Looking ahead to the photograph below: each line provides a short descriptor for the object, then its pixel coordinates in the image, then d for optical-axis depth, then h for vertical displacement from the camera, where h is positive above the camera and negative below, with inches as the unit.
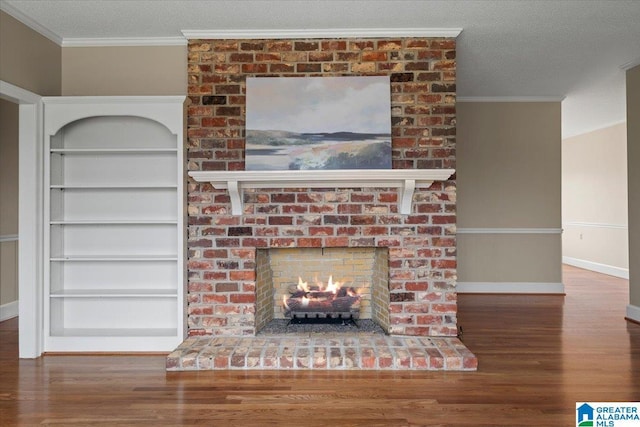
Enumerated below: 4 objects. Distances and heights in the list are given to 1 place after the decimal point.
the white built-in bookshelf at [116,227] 143.4 -4.0
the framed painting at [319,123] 135.9 +25.9
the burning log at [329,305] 152.7 -29.1
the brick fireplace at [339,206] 137.6 +2.3
